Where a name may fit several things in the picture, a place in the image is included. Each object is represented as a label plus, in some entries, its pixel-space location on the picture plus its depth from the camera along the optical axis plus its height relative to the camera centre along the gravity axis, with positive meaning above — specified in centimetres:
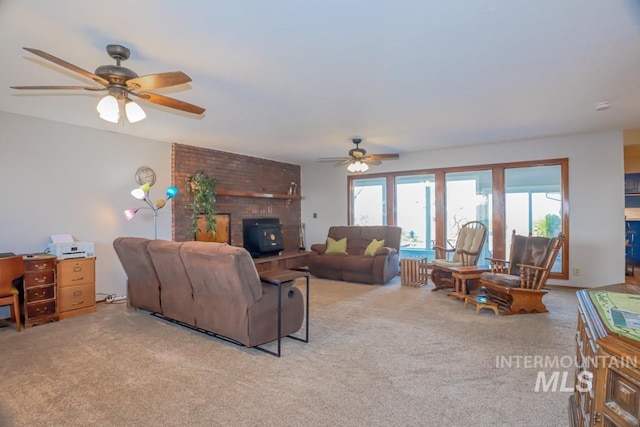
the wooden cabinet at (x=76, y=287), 407 -85
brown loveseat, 598 -76
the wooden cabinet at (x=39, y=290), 377 -81
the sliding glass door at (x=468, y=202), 636 +29
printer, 411 -38
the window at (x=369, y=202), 755 +36
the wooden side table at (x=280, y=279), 297 -54
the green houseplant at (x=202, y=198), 594 +35
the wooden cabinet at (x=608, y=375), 103 -54
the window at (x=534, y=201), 576 +26
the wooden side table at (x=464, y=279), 469 -90
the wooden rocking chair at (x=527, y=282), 408 -82
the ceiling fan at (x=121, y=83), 237 +99
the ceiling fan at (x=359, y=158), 562 +101
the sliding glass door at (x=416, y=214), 697 +6
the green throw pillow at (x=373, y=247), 634 -56
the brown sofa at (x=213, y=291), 293 -71
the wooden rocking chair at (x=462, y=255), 529 -61
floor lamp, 499 +29
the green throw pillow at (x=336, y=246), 671 -59
